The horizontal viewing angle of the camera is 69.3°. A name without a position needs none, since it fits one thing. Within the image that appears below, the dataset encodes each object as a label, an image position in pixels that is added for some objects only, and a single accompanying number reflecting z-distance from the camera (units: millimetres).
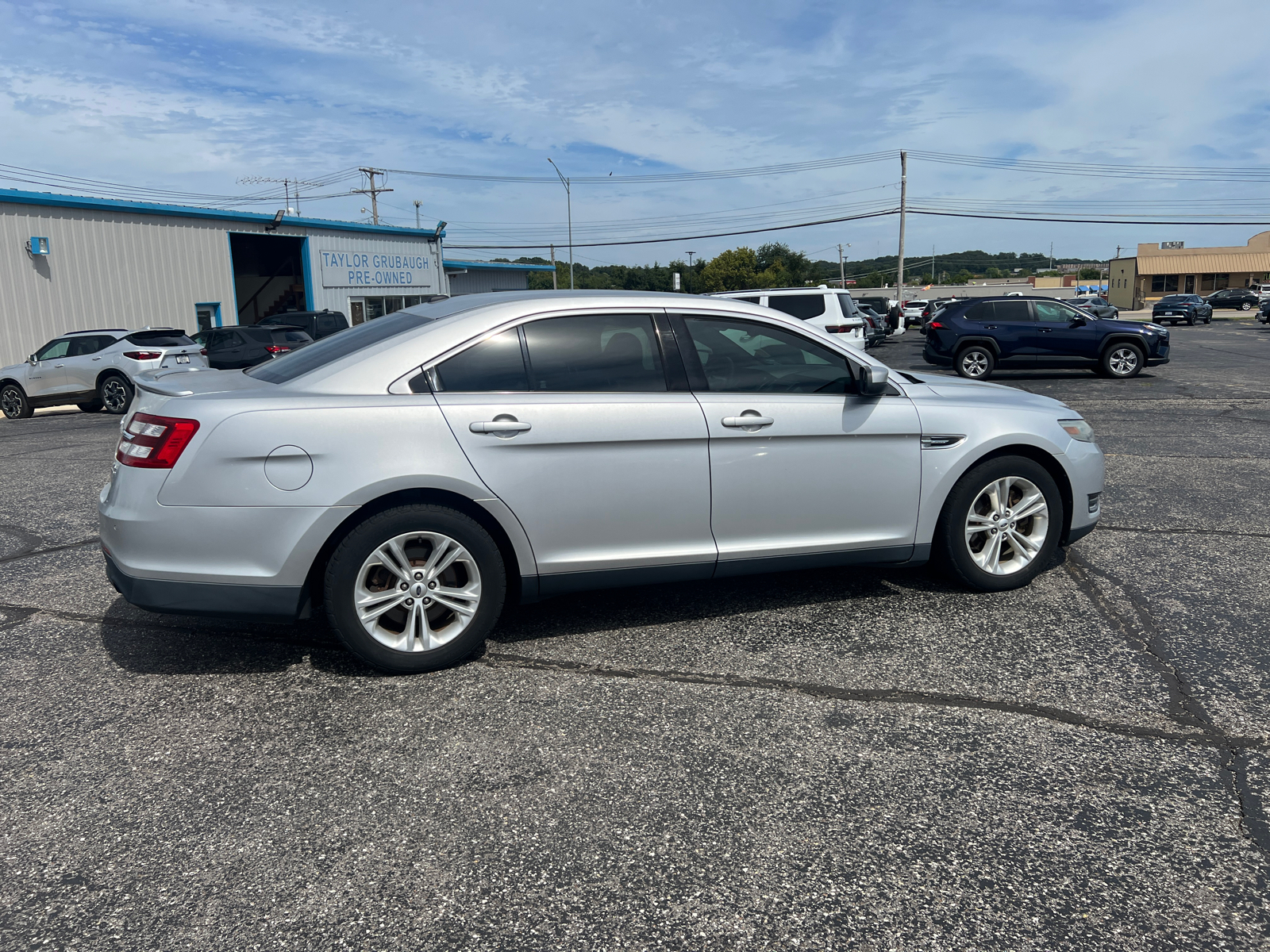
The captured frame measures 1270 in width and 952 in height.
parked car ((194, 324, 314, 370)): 18125
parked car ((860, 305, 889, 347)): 28688
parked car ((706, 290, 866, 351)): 18125
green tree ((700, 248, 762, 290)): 113188
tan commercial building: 85312
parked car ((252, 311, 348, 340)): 23391
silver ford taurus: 3656
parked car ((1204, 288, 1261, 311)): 66750
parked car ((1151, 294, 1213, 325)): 50438
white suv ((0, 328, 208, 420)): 16781
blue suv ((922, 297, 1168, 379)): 18031
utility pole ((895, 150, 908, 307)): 57000
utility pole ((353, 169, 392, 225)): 69438
